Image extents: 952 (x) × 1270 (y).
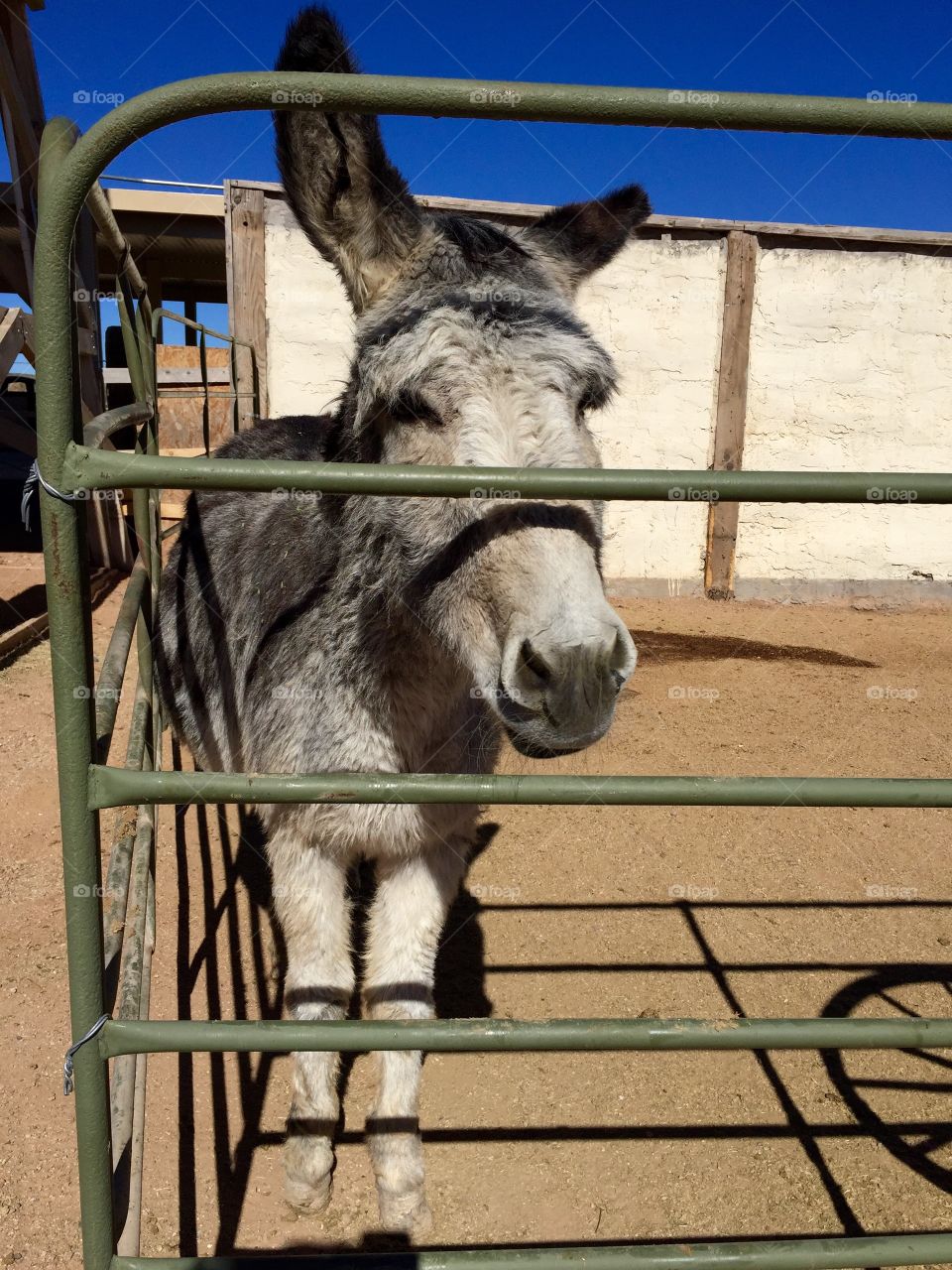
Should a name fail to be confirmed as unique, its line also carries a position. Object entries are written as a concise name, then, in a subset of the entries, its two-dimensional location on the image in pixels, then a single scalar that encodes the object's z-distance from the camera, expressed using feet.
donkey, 5.37
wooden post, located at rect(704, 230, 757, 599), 30.68
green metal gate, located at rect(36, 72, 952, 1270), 3.81
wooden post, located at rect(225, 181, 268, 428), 27.35
